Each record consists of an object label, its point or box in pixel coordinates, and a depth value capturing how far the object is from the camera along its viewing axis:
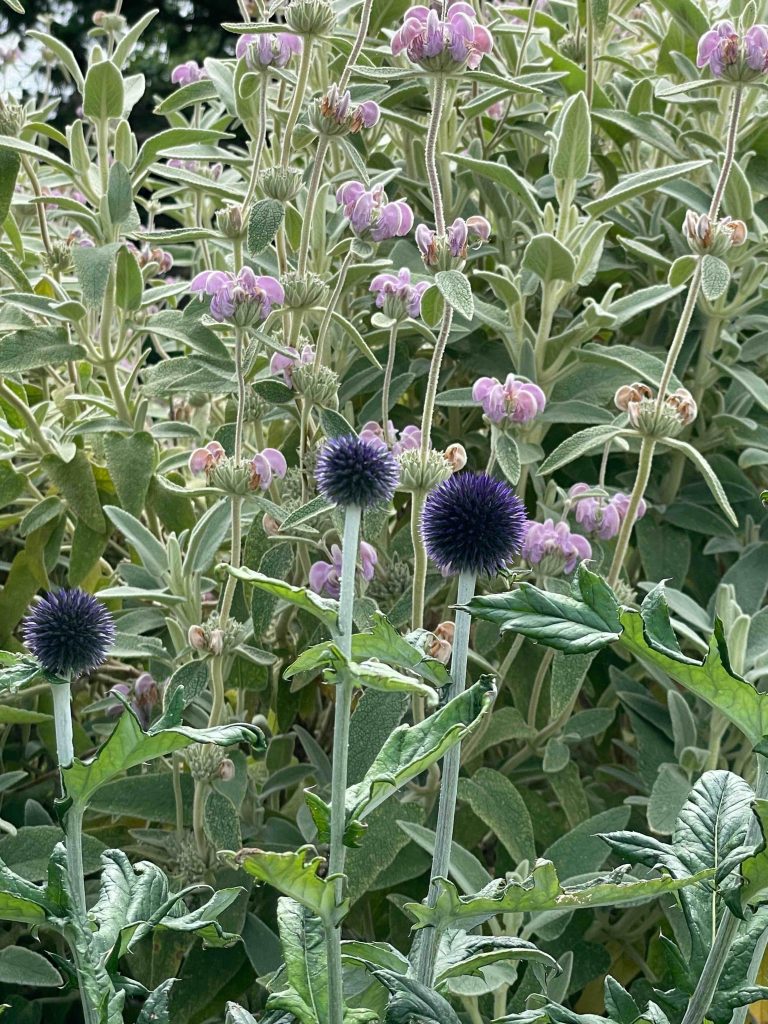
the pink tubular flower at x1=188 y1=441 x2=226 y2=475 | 1.03
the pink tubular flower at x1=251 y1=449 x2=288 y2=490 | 1.01
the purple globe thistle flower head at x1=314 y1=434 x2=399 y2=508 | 0.59
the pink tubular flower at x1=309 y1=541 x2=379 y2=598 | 1.05
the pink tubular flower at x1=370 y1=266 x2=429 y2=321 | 1.04
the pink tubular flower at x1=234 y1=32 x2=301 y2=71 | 1.06
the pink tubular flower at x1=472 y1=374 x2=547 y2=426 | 1.02
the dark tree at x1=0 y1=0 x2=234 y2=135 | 7.00
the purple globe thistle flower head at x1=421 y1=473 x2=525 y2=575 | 0.61
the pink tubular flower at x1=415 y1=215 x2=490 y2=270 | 0.90
